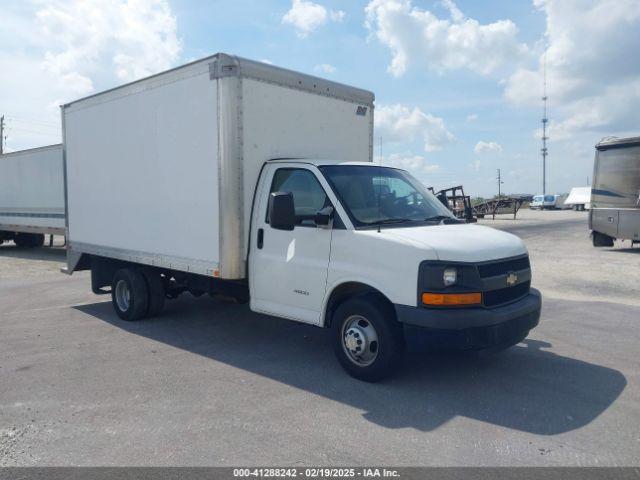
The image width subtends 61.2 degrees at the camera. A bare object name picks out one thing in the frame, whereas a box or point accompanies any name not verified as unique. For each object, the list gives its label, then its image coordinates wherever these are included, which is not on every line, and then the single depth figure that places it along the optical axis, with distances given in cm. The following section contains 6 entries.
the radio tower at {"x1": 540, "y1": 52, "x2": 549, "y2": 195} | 9550
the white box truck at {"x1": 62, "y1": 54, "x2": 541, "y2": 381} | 491
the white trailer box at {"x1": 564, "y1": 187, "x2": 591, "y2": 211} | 6078
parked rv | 1596
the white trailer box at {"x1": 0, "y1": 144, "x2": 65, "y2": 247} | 1784
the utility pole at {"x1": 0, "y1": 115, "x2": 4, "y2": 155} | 4681
